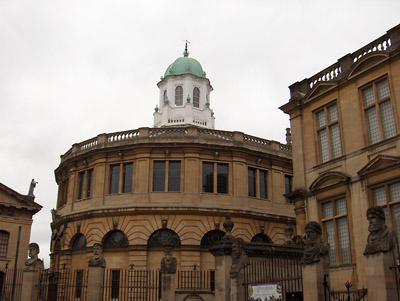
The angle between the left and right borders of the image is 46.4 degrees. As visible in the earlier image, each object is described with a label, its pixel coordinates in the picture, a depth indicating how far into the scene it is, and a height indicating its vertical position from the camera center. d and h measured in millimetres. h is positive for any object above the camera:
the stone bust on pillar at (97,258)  18422 +1302
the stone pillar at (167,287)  18891 +220
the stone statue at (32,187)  42381 +9188
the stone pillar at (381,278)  10141 +316
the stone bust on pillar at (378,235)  10477 +1262
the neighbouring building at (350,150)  18323 +5889
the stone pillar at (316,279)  12039 +345
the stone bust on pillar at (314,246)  12133 +1179
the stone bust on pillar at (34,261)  20984 +1380
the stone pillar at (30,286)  20672 +289
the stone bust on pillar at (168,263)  19000 +1156
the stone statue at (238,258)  17314 +1245
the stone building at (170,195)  32781 +6942
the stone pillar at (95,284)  18203 +328
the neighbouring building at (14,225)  39469 +5600
